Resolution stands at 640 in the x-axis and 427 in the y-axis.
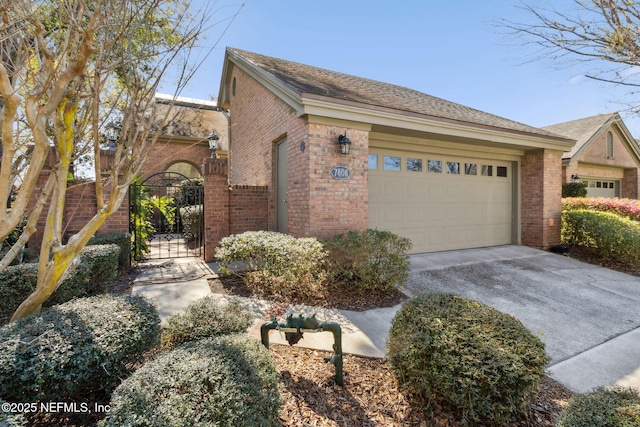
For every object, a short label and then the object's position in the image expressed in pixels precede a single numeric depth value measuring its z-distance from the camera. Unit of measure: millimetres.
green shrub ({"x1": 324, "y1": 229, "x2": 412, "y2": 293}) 4789
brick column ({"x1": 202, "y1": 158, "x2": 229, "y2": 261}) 6547
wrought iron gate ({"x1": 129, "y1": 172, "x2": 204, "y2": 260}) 6688
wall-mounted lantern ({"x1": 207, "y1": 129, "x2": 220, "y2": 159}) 7762
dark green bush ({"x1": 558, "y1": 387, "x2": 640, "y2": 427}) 1517
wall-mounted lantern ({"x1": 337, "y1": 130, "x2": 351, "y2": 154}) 5559
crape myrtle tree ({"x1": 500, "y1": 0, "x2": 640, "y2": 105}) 3549
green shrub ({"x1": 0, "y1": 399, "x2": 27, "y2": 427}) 1236
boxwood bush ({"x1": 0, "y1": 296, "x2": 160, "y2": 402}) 1673
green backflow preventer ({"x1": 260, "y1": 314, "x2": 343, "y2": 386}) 2289
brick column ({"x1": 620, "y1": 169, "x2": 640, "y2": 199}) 14914
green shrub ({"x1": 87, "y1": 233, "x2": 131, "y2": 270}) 5160
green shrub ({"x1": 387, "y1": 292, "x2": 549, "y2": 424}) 1963
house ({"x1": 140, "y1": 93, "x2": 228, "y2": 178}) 13852
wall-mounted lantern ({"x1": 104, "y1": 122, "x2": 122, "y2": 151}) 5969
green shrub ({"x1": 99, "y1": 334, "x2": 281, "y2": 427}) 1394
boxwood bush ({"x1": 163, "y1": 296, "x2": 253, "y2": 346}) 2277
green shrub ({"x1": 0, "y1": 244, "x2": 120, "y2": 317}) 3123
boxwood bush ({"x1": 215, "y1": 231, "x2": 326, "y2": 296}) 4527
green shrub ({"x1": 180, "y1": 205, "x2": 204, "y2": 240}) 8052
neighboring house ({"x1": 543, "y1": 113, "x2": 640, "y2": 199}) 12875
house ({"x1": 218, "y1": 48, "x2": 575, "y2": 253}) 5629
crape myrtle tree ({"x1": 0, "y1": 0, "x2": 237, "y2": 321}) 2156
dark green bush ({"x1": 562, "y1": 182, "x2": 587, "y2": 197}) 11630
